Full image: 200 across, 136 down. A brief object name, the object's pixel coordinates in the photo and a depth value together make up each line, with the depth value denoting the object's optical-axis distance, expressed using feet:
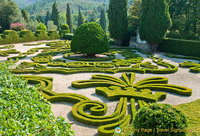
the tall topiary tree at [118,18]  80.79
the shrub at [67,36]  110.32
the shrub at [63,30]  119.19
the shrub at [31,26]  153.48
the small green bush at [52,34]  110.63
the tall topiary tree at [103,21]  249.55
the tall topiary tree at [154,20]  64.28
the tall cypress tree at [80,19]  215.10
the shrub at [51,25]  193.78
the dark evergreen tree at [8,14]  130.16
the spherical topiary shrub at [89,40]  51.06
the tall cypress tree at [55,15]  192.63
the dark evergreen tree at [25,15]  189.00
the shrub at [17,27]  109.81
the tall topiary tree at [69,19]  195.62
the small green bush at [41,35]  103.40
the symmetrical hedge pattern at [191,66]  38.60
